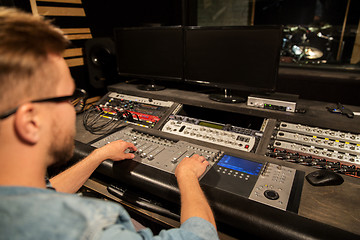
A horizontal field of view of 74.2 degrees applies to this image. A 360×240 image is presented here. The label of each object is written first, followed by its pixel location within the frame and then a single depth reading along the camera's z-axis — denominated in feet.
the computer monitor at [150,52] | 5.38
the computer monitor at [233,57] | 4.23
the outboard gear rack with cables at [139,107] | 5.08
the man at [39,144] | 1.46
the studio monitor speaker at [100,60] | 6.39
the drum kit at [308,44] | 8.91
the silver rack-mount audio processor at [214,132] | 4.06
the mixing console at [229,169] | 2.92
